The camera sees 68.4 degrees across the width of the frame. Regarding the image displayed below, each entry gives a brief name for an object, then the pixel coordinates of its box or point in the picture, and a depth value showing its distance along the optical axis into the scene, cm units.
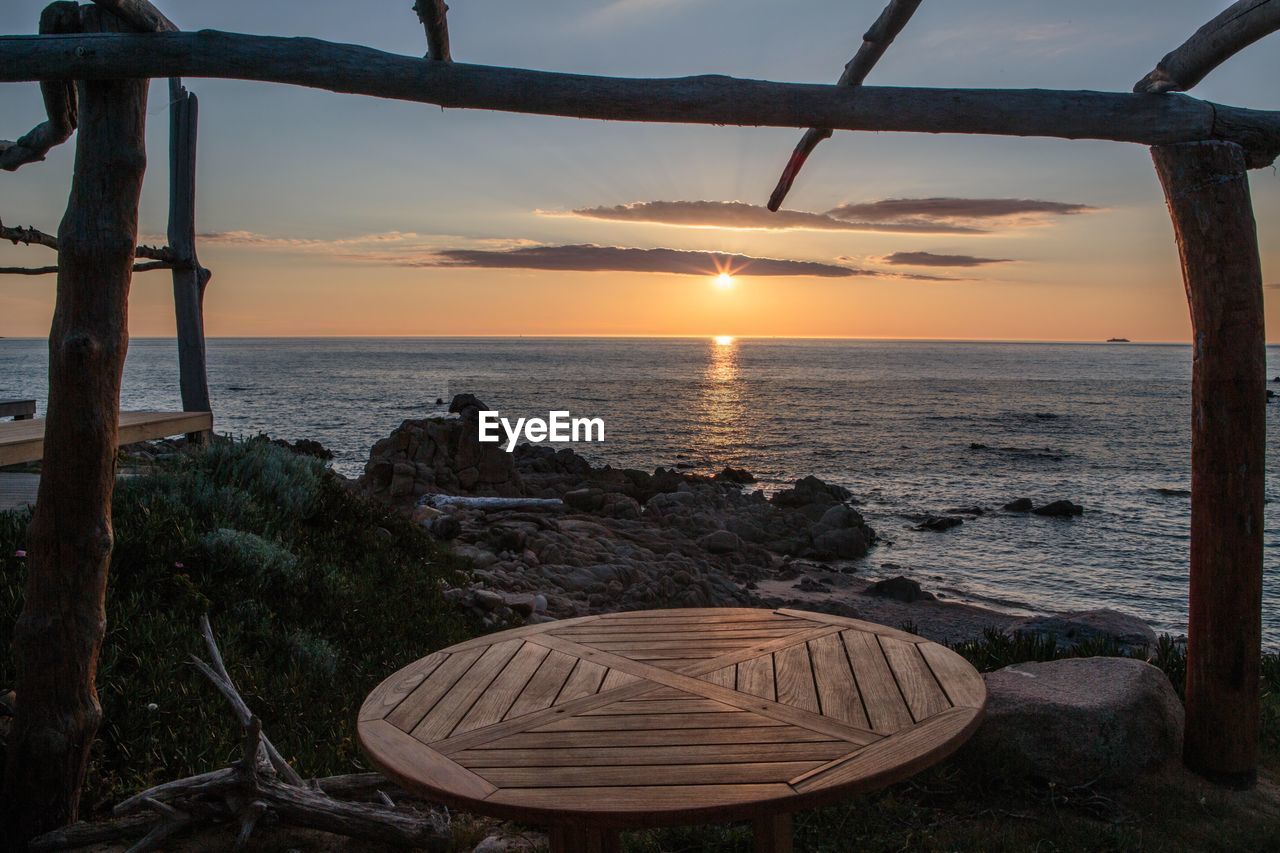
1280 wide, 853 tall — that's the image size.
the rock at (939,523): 1966
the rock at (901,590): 1348
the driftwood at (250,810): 361
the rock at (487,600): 830
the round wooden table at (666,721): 224
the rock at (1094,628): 859
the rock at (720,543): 1559
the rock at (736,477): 2528
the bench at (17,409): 1187
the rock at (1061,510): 2122
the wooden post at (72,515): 369
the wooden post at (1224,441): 461
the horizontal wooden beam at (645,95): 382
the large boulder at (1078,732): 468
